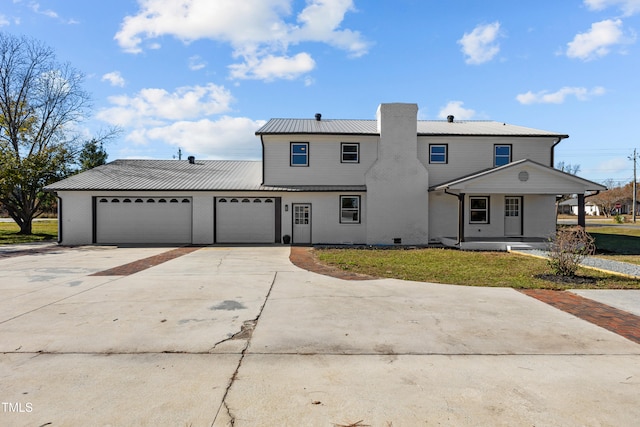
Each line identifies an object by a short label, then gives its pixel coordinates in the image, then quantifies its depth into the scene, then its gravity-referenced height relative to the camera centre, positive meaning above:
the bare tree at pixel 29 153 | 22.94 +4.75
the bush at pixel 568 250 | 9.01 -0.95
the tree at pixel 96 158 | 44.80 +7.96
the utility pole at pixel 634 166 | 52.88 +8.35
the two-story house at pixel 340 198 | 18.20 +0.91
